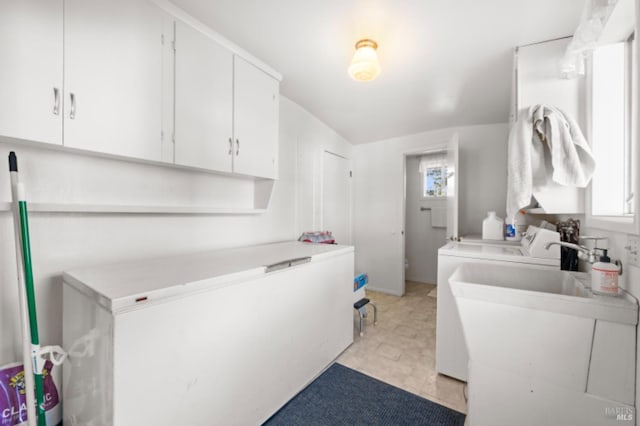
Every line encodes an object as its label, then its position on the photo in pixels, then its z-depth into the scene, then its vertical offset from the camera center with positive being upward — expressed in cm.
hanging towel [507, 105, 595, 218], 130 +32
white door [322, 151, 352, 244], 332 +21
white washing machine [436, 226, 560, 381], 170 -66
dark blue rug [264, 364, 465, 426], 146 -121
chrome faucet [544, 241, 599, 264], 109 -18
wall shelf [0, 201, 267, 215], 117 +1
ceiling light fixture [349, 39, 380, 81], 161 +95
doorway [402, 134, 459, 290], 414 -3
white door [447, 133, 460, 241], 262 +24
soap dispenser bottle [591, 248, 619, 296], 99 -25
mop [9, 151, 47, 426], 97 -32
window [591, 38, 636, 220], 119 +42
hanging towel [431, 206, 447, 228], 407 -8
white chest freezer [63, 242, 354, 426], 89 -56
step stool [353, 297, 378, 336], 246 -97
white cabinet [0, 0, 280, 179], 103 +65
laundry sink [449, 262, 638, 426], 93 -57
